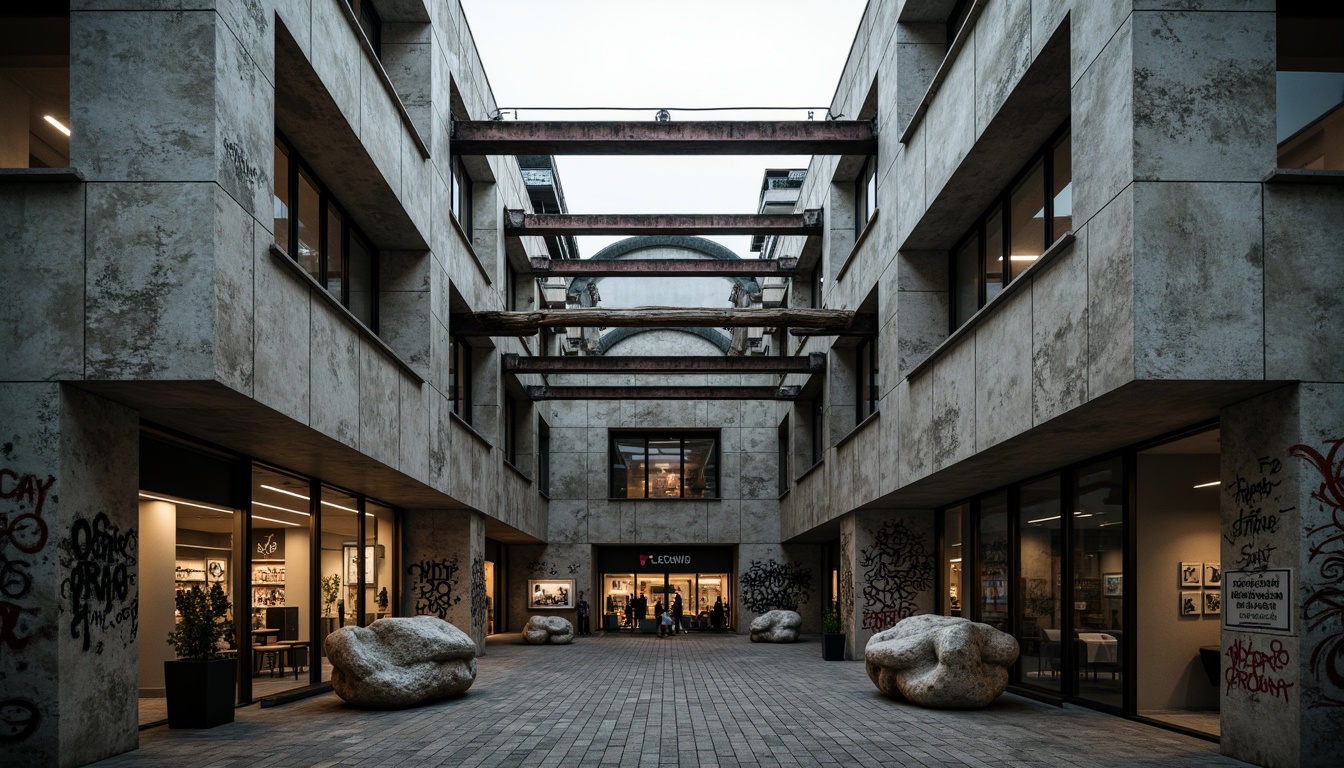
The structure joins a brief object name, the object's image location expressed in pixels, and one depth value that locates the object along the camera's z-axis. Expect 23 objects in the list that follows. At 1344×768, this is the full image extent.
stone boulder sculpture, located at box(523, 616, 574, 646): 28.17
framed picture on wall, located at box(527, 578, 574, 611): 35.62
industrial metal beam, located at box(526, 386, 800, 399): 30.27
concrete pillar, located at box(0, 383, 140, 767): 8.61
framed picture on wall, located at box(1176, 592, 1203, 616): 12.29
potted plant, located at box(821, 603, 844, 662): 21.27
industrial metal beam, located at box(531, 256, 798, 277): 27.20
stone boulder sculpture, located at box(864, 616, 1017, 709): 12.61
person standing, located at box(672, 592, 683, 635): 34.81
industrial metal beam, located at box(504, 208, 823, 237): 24.94
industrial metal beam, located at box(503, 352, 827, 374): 25.83
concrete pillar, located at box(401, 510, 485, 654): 21.11
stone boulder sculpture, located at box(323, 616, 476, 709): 13.02
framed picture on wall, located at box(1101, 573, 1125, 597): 12.55
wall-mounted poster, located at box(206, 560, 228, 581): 13.05
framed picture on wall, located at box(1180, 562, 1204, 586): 12.28
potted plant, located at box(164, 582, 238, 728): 11.43
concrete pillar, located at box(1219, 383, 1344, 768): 8.41
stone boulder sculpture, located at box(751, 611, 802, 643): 29.09
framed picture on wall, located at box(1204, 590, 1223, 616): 12.34
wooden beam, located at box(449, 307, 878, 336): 18.84
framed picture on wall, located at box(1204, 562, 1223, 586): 12.30
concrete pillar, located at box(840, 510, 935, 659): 20.52
